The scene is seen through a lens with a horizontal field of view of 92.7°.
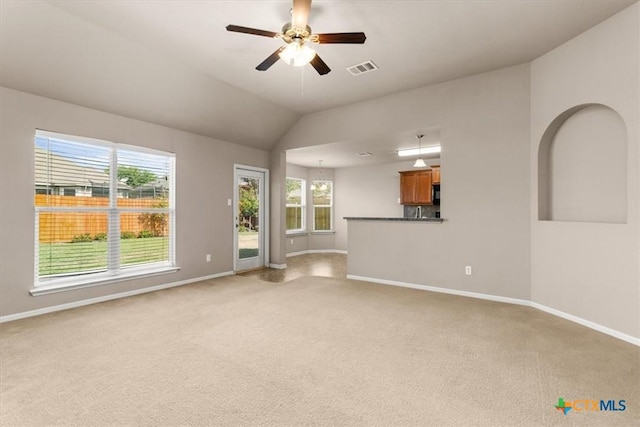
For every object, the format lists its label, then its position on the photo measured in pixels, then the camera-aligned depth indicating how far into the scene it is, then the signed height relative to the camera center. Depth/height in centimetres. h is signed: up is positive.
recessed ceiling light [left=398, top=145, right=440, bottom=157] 640 +136
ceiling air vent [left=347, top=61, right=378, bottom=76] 392 +193
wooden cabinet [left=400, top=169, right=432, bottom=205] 741 +66
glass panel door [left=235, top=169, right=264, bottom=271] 625 -10
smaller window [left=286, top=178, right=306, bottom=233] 900 +30
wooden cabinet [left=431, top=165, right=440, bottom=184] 721 +97
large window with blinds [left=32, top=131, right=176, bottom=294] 375 +5
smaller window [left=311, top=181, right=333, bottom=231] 945 +25
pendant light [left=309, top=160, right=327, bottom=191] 927 +90
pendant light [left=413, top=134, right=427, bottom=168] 594 +101
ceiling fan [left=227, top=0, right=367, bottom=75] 245 +148
